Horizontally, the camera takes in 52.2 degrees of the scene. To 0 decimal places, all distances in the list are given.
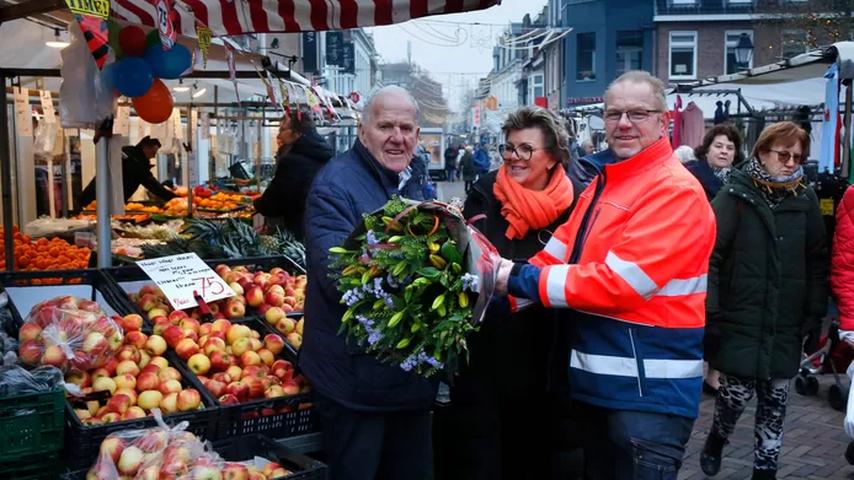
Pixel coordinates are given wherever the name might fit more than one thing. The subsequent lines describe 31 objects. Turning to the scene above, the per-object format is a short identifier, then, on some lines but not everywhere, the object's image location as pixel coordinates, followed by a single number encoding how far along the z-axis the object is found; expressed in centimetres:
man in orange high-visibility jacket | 280
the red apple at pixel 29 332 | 320
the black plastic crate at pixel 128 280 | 398
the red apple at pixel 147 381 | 320
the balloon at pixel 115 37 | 458
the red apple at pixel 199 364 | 346
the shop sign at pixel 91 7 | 306
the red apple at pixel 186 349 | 353
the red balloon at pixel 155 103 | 541
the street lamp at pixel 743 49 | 1678
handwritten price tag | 388
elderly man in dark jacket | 295
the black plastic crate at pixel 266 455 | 270
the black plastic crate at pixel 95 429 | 277
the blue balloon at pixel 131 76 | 462
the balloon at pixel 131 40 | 460
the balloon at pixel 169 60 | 476
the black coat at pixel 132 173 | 1040
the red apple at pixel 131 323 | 362
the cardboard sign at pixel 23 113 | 813
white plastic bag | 453
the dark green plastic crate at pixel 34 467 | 265
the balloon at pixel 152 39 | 471
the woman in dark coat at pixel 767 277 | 454
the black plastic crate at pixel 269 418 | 308
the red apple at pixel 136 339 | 350
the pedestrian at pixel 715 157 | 700
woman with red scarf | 360
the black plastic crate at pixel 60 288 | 385
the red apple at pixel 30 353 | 312
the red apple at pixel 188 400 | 311
